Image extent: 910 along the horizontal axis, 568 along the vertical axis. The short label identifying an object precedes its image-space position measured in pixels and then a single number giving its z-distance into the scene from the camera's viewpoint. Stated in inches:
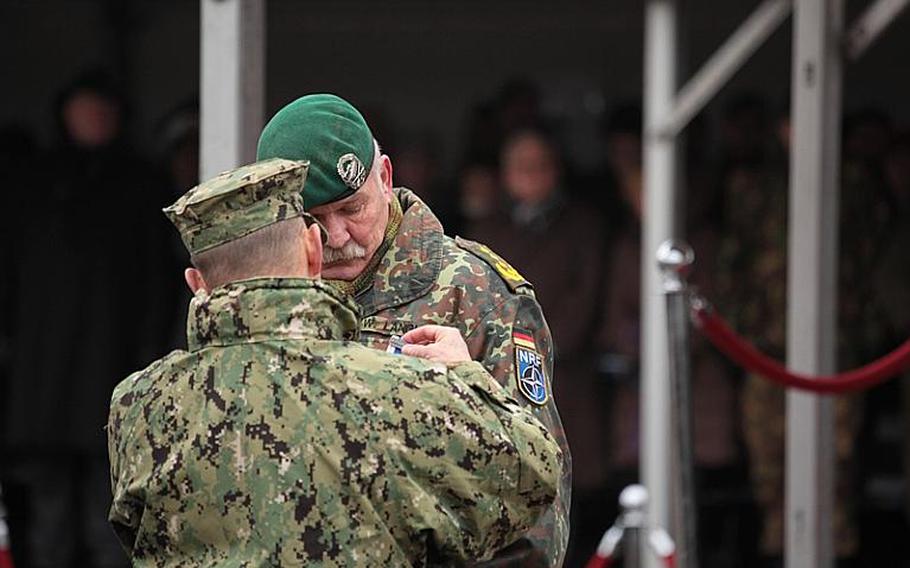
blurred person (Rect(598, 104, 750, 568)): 573.9
